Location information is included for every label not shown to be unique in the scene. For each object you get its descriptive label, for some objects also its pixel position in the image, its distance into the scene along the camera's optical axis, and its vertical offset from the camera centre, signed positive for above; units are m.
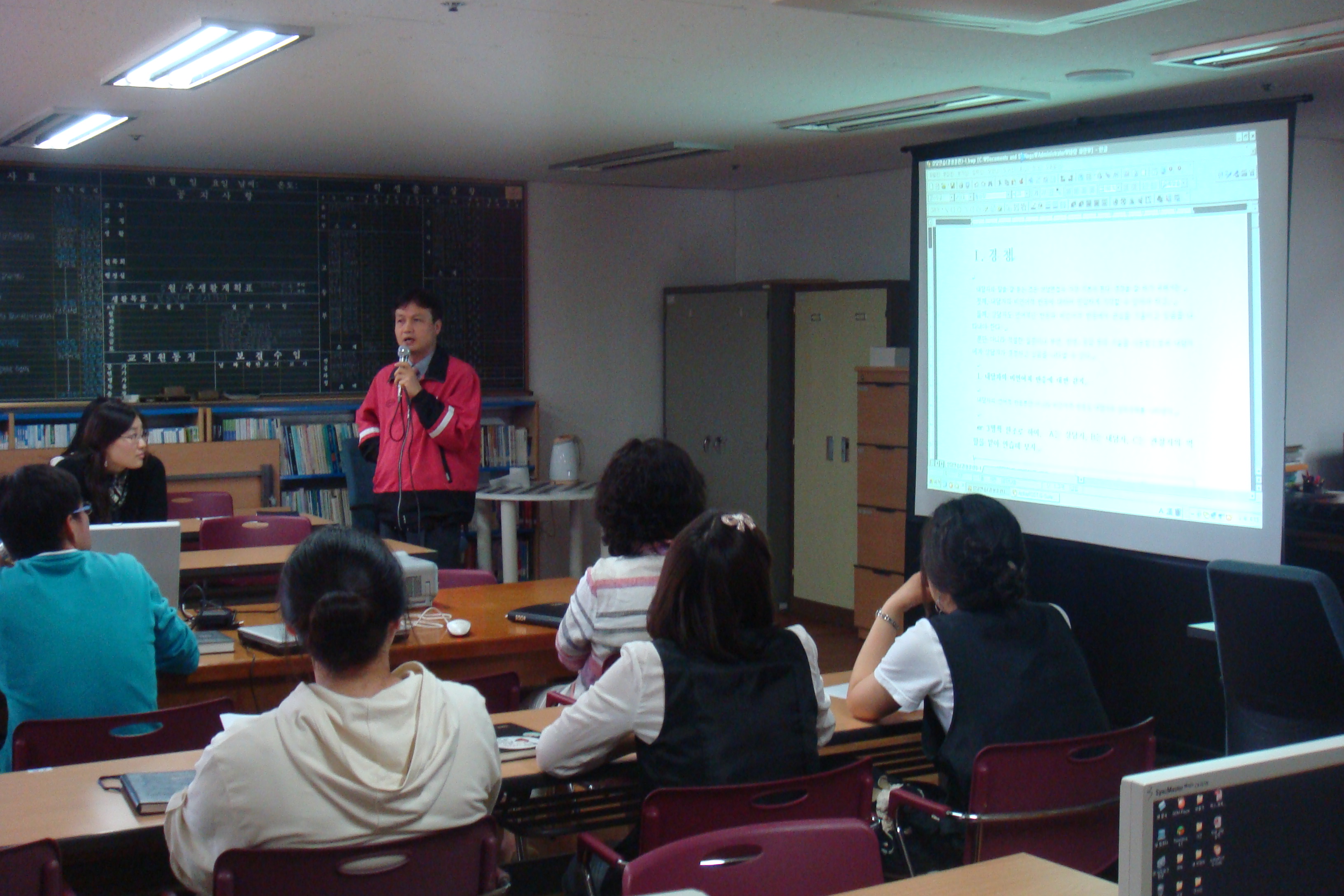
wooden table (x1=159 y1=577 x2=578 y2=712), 3.44 -0.77
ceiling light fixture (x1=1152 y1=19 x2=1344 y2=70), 3.94 +1.08
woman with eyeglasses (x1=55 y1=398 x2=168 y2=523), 4.82 -0.26
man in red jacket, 5.61 -0.26
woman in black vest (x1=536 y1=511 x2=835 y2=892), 2.34 -0.57
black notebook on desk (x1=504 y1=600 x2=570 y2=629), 3.80 -0.70
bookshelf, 6.83 -0.27
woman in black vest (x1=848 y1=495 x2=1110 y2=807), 2.65 -0.60
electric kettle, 7.74 -0.48
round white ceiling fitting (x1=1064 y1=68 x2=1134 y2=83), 4.70 +1.13
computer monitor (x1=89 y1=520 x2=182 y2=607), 3.48 -0.44
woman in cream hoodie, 1.92 -0.57
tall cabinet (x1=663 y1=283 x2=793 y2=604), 7.72 -0.10
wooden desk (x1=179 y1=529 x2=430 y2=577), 4.31 -0.61
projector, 3.87 -0.60
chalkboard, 6.89 +0.63
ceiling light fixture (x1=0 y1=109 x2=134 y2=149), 5.44 +1.17
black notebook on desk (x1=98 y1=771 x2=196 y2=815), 2.21 -0.72
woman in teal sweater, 2.91 -0.53
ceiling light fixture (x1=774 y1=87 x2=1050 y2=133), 5.08 +1.15
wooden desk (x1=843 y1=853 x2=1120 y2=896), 1.75 -0.71
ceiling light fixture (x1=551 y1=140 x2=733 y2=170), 6.51 +1.21
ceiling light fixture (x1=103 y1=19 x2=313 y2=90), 3.87 +1.09
